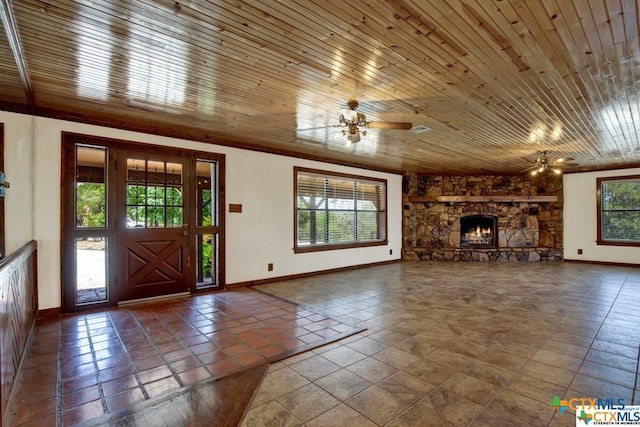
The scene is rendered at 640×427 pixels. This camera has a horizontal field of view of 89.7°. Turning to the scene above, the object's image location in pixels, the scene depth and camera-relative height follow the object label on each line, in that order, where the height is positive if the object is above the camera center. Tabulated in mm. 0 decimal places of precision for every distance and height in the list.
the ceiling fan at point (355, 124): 3365 +952
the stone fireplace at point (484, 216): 8430 -148
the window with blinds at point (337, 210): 6469 +40
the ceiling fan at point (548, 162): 6167 +1035
